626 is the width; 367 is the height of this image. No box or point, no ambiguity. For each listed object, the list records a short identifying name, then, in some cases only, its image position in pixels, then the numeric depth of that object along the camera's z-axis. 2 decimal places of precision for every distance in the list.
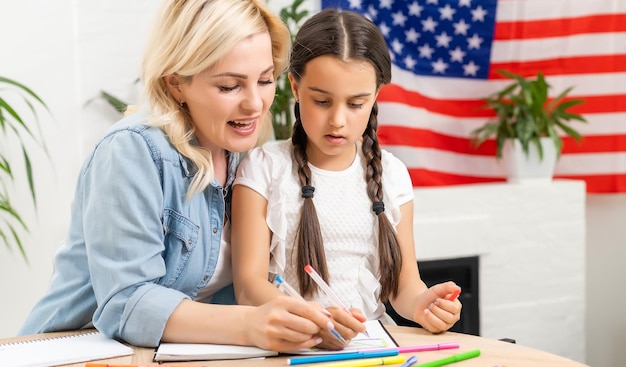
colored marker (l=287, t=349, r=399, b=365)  1.04
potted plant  3.13
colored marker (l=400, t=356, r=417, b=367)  1.01
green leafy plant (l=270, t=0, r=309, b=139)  2.77
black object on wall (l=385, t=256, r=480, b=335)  3.03
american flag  3.18
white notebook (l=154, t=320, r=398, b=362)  1.05
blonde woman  1.11
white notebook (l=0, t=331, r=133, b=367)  1.06
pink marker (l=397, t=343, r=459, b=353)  1.10
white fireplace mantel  3.02
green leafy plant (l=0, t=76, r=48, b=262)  2.70
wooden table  1.04
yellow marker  1.01
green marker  1.02
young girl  1.41
